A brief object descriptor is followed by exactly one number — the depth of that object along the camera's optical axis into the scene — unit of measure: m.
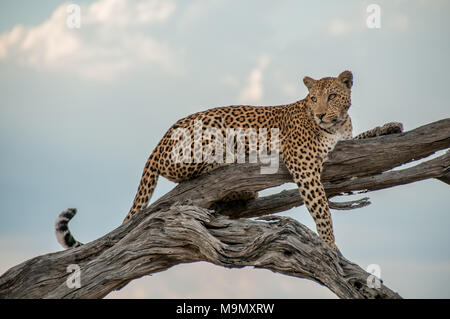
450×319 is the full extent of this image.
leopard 16.92
